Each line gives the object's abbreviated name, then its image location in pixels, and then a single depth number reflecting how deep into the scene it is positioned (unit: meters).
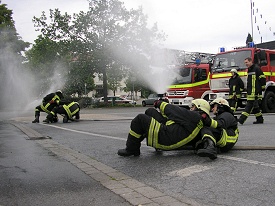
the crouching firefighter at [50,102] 10.48
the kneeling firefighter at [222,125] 3.91
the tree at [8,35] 17.97
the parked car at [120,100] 30.10
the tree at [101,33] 22.41
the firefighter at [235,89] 8.46
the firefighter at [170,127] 3.88
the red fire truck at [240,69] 10.43
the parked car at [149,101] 25.98
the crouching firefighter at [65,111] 10.39
